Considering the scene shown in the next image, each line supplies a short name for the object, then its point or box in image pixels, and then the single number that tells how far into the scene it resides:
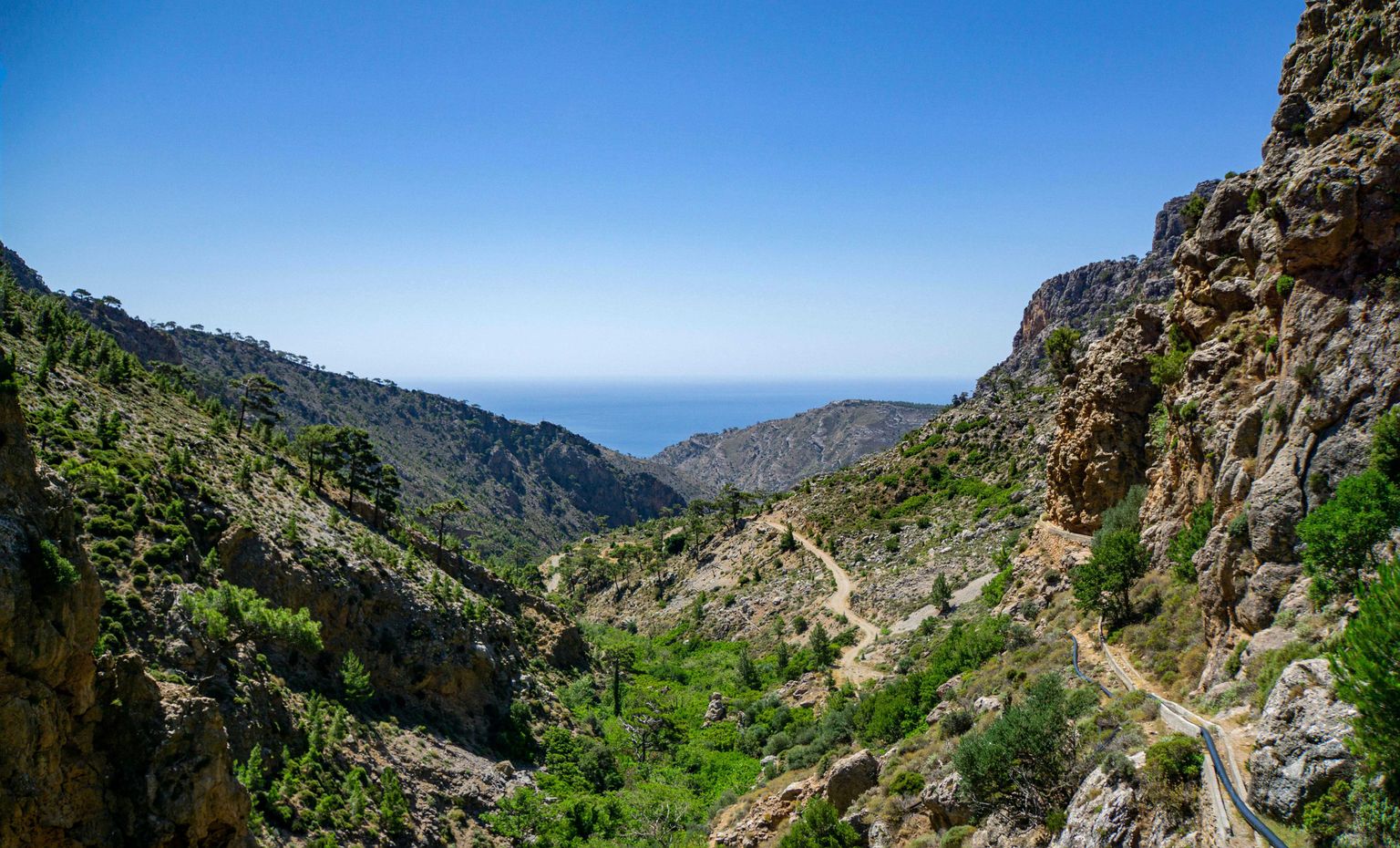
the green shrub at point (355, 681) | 26.58
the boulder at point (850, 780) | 21.30
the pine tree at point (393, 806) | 22.16
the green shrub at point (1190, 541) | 21.02
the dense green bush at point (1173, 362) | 26.73
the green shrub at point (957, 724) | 21.62
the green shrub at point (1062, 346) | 56.83
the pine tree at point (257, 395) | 45.47
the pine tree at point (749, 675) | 46.19
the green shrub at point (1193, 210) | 30.73
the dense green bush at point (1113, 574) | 23.36
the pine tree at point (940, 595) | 43.63
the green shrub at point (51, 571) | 12.85
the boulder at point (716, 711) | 40.78
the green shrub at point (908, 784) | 19.11
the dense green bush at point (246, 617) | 20.88
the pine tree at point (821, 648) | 43.53
